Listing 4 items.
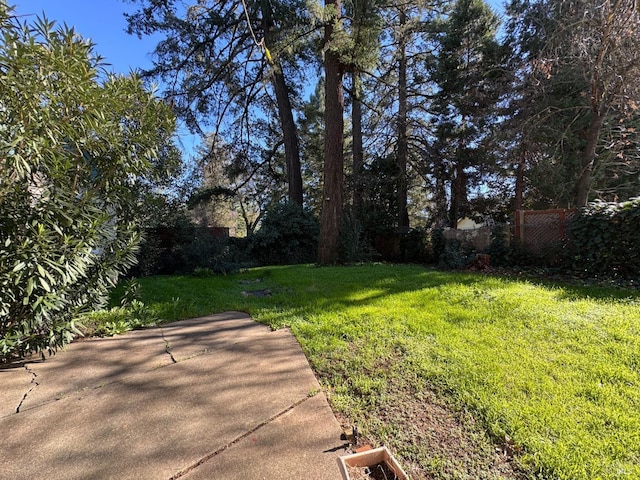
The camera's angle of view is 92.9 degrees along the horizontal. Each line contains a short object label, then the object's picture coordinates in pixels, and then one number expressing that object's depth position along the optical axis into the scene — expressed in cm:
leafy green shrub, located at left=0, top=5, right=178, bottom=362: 199
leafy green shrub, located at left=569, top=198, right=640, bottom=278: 478
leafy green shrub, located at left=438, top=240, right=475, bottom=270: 698
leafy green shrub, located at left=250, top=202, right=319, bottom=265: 916
